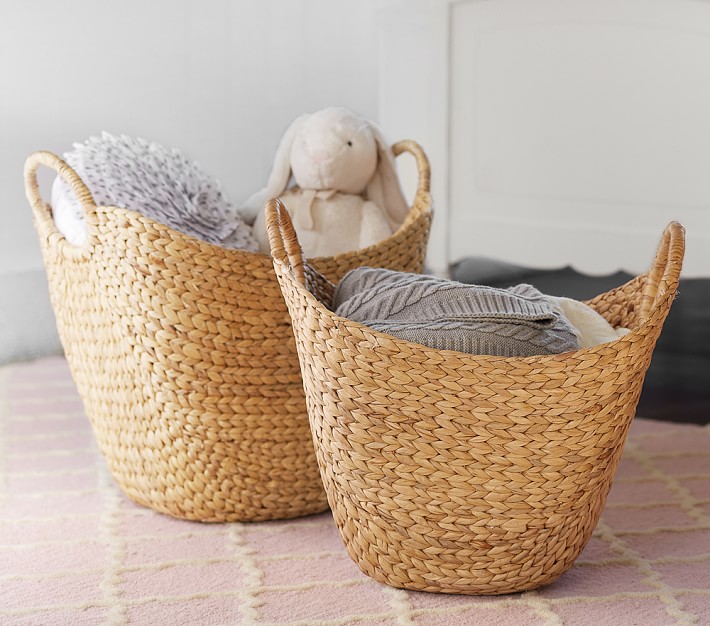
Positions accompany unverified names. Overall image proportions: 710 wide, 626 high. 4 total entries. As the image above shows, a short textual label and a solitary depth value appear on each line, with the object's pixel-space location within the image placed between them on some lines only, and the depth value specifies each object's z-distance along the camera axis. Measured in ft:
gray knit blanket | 7.13
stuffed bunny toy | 8.60
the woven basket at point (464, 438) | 6.97
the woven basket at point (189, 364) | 7.68
